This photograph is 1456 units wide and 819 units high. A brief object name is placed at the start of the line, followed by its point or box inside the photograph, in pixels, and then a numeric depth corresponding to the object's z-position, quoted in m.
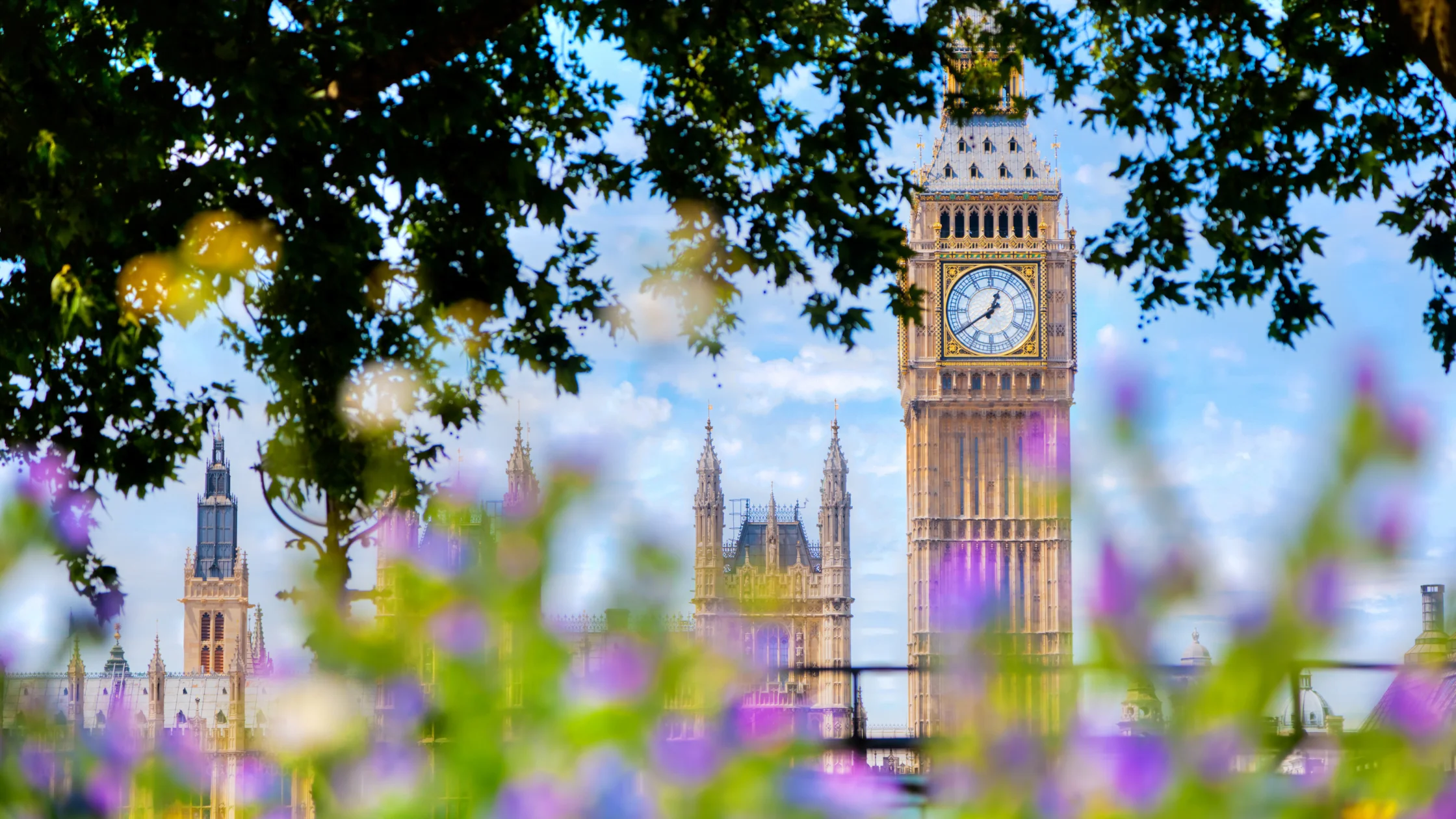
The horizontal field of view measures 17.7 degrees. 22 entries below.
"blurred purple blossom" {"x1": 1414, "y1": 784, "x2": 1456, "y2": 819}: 9.93
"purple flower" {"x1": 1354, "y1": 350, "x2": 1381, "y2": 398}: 8.49
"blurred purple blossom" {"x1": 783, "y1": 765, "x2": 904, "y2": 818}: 10.32
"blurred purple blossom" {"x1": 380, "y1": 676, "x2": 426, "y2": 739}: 11.54
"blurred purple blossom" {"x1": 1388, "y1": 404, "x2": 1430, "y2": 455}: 8.26
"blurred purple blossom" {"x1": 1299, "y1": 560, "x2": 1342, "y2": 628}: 8.41
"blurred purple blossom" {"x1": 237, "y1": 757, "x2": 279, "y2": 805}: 14.11
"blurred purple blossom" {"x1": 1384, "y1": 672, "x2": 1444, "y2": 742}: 9.82
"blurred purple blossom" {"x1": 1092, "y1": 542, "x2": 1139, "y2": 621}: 9.13
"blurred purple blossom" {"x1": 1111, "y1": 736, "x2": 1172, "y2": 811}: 9.11
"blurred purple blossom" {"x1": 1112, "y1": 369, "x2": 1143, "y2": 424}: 9.22
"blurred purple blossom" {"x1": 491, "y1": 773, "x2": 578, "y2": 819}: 10.08
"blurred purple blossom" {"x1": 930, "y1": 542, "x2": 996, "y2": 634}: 9.74
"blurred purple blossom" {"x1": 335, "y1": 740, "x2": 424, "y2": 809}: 11.12
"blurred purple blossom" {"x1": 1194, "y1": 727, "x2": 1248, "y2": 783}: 8.80
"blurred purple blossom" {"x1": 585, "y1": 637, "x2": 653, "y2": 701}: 10.15
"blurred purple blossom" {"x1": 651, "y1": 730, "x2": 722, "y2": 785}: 10.18
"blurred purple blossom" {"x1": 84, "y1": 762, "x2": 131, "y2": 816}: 14.74
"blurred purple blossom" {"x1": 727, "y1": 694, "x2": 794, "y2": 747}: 10.63
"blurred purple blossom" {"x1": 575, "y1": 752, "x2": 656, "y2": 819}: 10.26
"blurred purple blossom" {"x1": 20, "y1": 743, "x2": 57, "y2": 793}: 15.02
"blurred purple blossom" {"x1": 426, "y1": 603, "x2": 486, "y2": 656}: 10.00
